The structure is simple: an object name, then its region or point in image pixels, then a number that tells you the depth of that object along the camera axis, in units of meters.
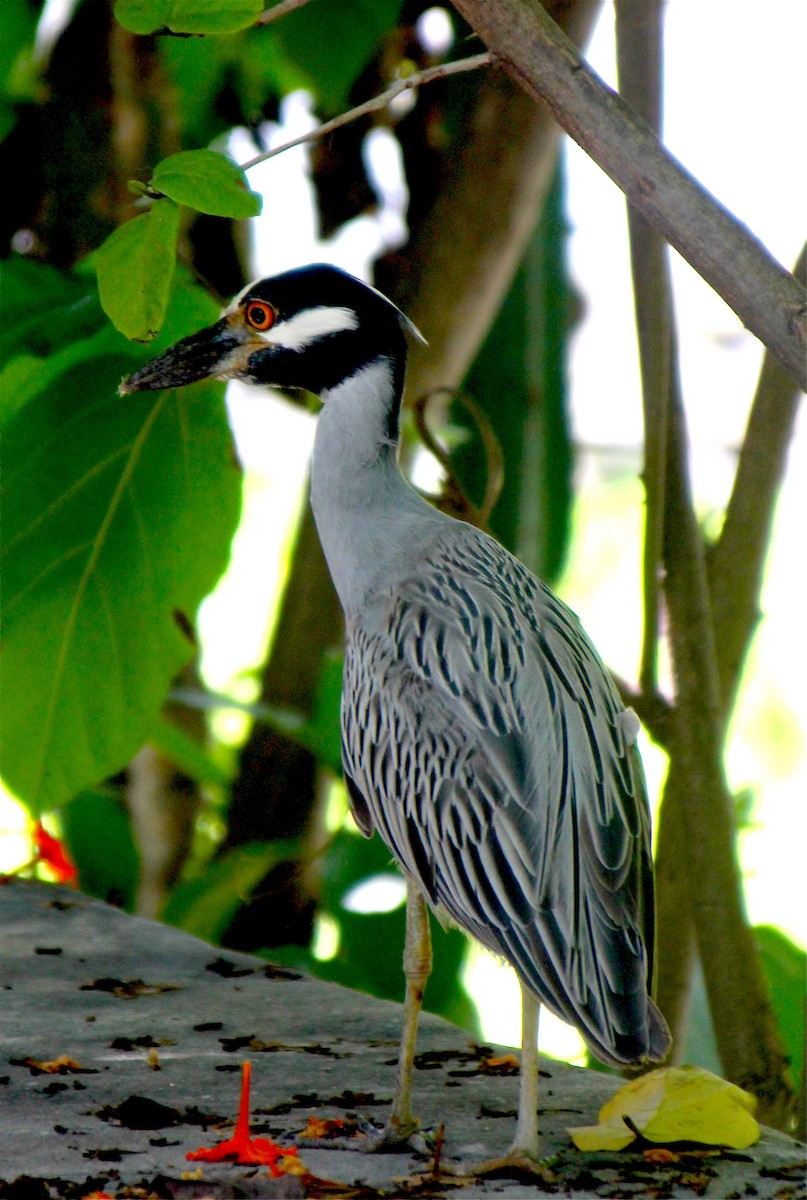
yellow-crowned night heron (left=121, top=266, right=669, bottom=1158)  8.99
